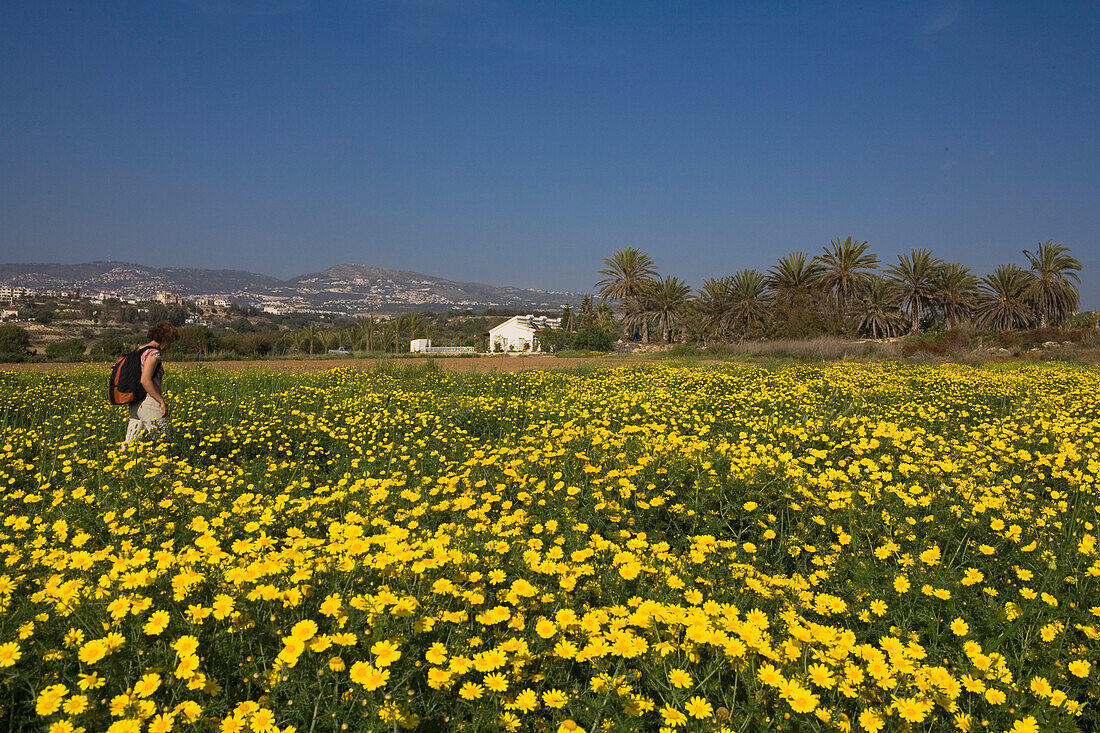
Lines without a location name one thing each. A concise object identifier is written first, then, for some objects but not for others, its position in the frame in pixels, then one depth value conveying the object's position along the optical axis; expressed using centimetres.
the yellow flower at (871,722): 168
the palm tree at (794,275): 4212
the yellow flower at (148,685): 167
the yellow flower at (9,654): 180
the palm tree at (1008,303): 3909
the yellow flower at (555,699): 173
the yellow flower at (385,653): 176
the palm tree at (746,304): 4075
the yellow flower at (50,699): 163
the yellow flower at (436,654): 184
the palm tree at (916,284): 4134
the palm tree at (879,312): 4038
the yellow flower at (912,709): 169
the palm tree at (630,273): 4875
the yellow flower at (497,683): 180
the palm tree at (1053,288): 3841
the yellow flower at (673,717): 164
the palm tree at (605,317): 5747
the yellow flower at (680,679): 180
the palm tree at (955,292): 4147
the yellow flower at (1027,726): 176
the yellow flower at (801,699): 166
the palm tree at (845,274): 4116
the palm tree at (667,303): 4847
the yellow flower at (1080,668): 202
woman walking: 599
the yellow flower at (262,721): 163
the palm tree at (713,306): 4309
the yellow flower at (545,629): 201
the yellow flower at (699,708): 169
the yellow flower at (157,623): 189
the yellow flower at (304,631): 187
